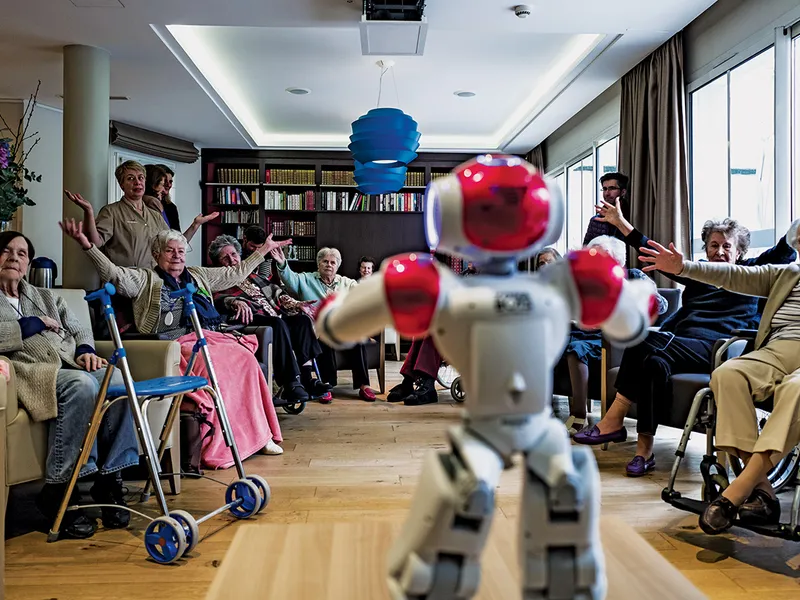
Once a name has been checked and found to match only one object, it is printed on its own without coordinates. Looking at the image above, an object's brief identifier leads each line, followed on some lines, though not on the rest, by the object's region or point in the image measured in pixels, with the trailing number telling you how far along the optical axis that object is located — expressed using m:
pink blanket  3.07
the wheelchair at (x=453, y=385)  4.76
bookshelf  7.98
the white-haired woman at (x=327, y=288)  4.78
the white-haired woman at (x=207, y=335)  3.02
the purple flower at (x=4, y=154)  3.06
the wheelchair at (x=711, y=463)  2.20
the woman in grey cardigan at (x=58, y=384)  2.24
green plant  3.12
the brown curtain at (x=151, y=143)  6.43
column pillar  4.23
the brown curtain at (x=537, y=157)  7.75
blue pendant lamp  3.80
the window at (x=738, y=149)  3.73
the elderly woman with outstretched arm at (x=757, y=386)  2.02
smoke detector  3.77
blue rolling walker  1.98
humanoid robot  0.82
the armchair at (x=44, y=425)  2.11
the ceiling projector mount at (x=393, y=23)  3.72
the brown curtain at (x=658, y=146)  4.40
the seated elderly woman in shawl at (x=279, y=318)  4.04
